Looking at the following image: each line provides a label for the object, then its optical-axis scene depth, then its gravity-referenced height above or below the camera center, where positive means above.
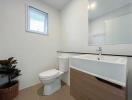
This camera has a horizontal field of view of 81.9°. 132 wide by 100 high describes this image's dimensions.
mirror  1.09 +0.45
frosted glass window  1.87 +0.76
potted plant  1.32 -0.68
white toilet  1.53 -0.60
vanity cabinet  0.74 -0.47
